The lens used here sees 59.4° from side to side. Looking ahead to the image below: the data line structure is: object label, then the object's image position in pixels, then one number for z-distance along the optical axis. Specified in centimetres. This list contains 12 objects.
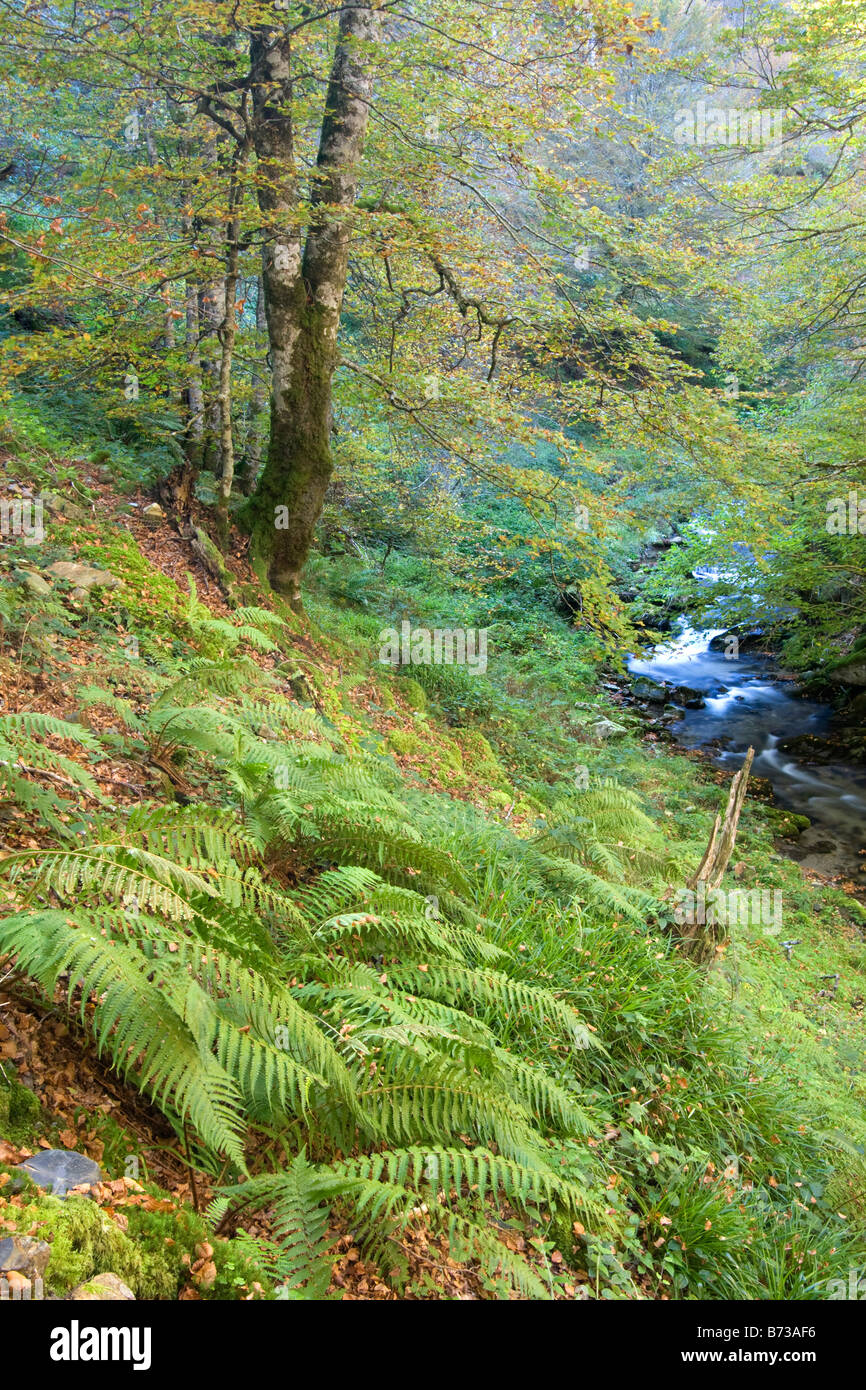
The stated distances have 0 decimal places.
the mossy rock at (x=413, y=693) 940
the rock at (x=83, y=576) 588
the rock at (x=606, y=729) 1215
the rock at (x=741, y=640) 1831
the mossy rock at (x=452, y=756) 832
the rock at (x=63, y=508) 662
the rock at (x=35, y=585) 527
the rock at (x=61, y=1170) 182
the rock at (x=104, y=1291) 160
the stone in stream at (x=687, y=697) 1530
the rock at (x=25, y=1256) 152
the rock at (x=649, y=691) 1559
